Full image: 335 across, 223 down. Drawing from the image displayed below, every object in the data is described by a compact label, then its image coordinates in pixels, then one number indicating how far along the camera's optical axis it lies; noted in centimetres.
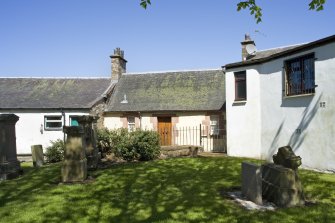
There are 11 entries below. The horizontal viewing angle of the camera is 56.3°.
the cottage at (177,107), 2199
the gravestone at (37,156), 1563
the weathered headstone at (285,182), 738
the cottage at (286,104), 1209
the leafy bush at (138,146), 1559
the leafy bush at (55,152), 1739
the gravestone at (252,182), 757
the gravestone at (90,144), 1294
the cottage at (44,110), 2322
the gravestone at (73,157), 1012
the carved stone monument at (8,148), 1154
